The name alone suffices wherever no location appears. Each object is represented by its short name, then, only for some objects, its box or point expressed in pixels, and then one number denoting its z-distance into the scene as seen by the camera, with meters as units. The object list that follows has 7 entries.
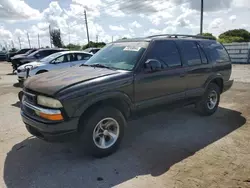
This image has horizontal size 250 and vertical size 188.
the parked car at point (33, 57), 14.84
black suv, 3.36
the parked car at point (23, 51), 26.70
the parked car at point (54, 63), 9.77
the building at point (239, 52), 19.11
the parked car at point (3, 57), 33.69
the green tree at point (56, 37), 57.42
